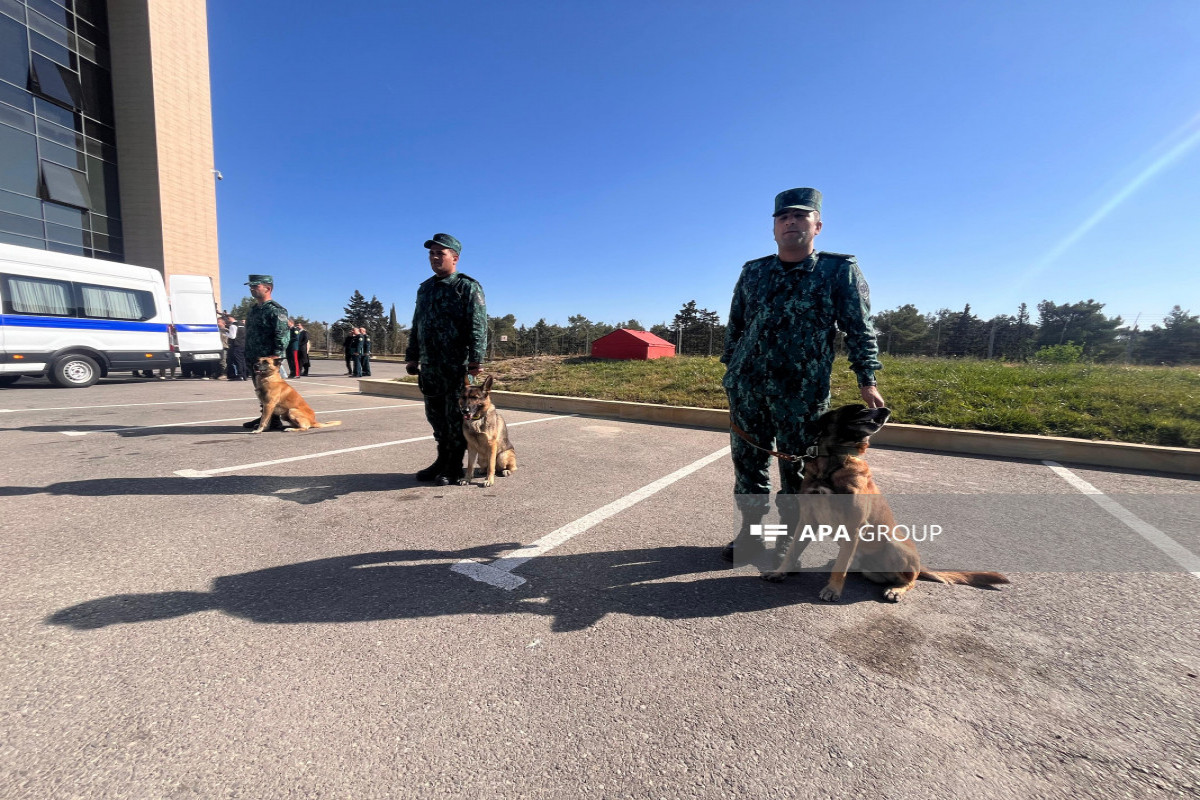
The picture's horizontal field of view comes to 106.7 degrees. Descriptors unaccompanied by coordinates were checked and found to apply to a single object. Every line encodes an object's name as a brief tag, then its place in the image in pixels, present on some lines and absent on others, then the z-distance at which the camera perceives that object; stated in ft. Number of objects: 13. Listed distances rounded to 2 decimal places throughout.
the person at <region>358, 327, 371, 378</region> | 47.72
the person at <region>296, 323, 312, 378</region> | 45.44
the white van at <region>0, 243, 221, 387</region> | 31.09
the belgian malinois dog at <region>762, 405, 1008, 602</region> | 7.41
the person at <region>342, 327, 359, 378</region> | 48.34
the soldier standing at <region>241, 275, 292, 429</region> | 20.90
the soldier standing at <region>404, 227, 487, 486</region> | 13.20
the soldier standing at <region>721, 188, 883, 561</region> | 7.88
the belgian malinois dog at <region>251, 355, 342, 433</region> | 19.90
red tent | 49.85
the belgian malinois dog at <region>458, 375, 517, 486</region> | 13.46
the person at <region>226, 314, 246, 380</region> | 42.93
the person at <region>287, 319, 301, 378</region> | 40.37
